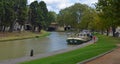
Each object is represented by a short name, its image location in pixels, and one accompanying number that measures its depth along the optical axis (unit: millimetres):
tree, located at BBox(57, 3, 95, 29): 46402
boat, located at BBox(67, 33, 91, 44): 22955
